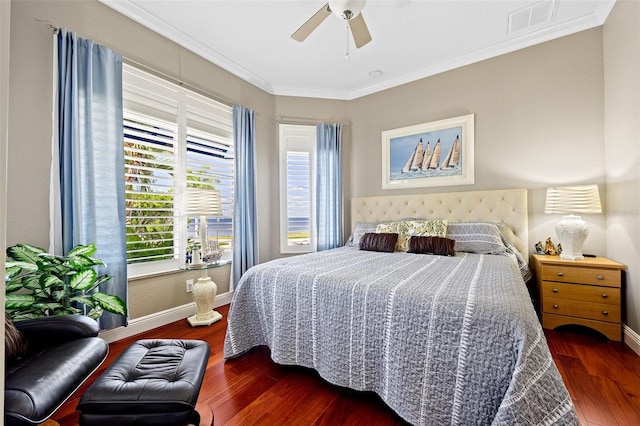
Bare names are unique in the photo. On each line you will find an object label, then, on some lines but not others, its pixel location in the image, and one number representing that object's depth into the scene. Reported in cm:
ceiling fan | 198
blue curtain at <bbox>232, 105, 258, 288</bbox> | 338
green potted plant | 162
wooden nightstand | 225
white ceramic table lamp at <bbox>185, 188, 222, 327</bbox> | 260
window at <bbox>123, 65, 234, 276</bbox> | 253
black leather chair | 95
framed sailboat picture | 335
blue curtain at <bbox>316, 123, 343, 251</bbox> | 402
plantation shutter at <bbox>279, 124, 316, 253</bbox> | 407
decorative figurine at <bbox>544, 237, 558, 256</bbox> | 275
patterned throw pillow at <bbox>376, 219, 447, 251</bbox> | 303
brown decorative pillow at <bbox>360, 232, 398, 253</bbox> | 298
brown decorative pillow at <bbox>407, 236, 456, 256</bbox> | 269
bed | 108
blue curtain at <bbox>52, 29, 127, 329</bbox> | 204
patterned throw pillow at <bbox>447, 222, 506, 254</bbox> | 275
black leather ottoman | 107
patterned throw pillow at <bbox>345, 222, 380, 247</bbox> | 354
